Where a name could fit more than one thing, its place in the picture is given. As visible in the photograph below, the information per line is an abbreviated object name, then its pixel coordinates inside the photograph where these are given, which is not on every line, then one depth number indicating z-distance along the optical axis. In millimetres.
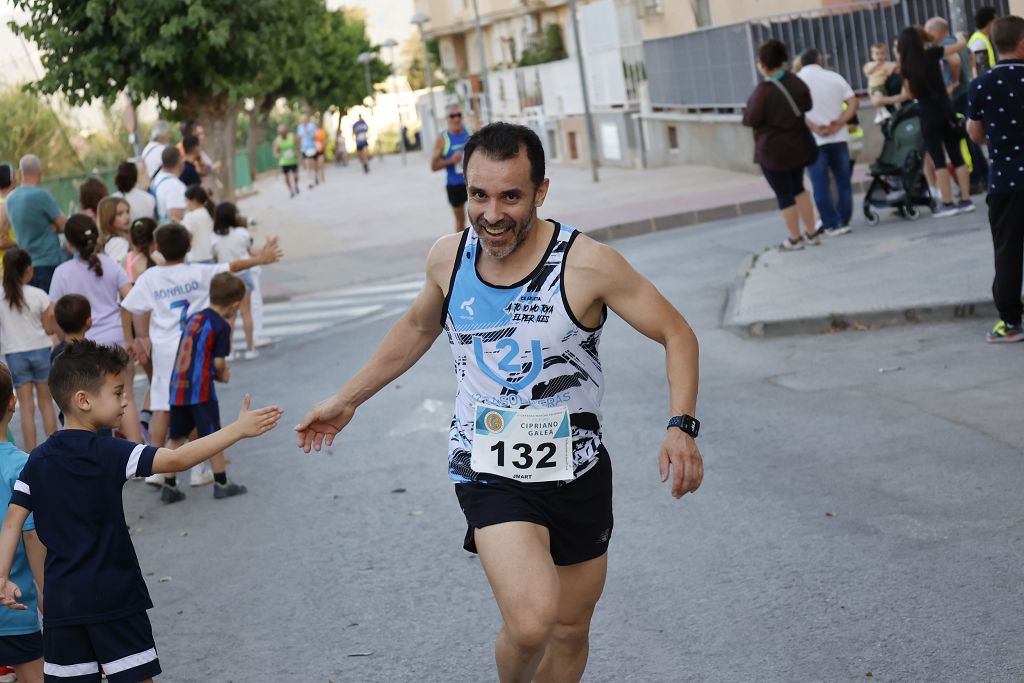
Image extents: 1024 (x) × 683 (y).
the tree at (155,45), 22000
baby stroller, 15594
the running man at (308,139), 47188
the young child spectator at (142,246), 11078
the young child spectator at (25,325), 9609
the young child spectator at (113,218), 11352
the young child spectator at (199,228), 13391
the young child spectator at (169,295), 9438
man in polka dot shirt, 9414
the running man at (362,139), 52819
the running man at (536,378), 4375
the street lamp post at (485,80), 42281
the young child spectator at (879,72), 18516
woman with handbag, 14930
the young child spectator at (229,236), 13320
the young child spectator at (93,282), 9844
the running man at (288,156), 42375
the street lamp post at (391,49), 57644
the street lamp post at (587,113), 29262
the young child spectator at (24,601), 5176
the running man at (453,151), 19406
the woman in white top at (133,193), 13562
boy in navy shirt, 4648
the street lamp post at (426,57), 55559
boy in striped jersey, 8836
